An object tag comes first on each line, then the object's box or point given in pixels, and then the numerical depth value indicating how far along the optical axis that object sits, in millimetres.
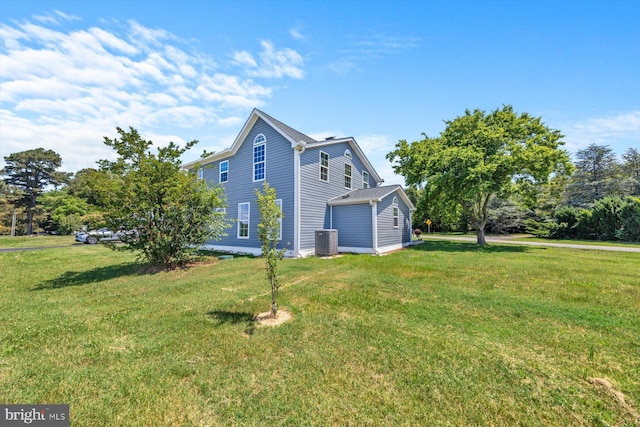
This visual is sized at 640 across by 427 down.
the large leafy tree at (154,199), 8617
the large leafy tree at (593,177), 28406
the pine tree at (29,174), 36844
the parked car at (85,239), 21297
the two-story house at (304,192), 12672
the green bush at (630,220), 18797
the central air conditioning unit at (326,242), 12180
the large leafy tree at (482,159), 14680
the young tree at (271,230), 4648
